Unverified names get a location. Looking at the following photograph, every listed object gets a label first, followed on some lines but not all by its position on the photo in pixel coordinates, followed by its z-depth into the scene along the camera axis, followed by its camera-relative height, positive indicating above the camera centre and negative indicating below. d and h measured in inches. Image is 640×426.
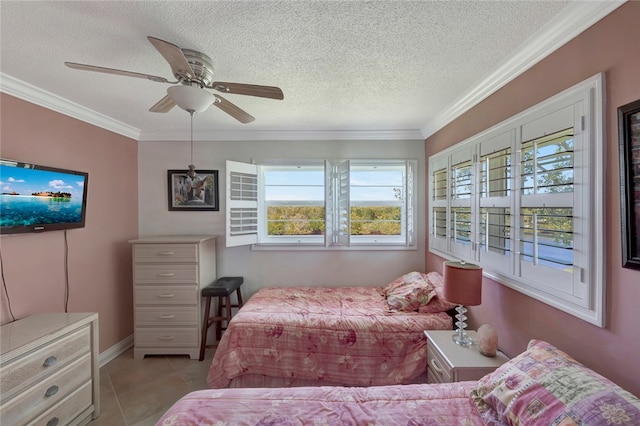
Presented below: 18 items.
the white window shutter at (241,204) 112.0 +5.2
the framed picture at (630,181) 39.5 +5.0
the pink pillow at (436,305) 88.6 -32.0
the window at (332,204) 125.1 +5.4
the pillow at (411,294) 91.1 -29.8
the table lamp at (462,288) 69.8 -20.6
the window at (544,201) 46.4 +2.9
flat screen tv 71.1 +5.7
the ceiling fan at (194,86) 51.3 +29.9
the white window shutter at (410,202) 123.8 +5.9
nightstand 60.3 -36.4
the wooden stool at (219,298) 105.6 -36.9
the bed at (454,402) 35.1 -34.9
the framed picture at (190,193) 126.4 +10.9
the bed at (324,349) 80.2 -43.1
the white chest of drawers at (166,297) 105.7 -34.0
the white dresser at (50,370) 56.9 -38.7
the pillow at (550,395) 32.9 -26.5
